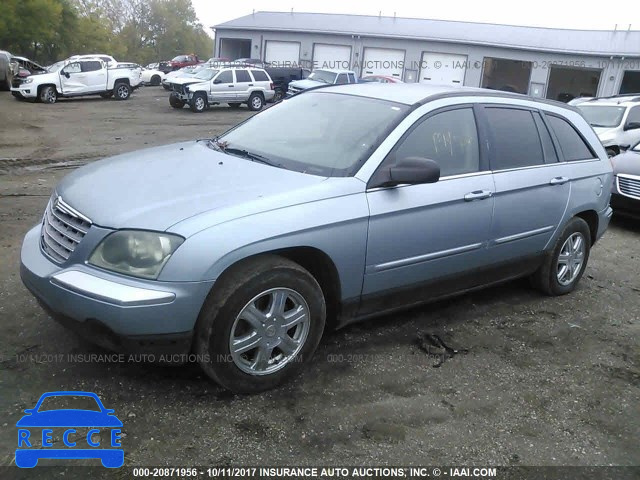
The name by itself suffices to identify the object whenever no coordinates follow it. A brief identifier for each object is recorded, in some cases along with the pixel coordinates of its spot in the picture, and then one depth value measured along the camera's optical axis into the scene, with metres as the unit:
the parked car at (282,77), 29.08
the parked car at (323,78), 23.70
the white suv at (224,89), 21.59
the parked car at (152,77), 34.56
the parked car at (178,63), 42.59
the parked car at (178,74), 24.00
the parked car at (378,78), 27.88
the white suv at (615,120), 11.94
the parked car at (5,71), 24.00
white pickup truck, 21.27
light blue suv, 2.97
